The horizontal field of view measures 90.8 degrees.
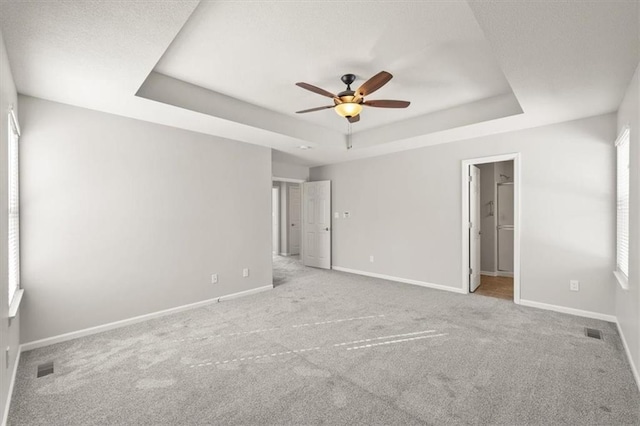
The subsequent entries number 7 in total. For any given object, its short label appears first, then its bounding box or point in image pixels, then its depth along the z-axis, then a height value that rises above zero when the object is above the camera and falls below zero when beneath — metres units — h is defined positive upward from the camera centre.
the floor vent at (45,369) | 2.48 -1.28
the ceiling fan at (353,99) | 2.77 +1.06
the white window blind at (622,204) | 2.99 +0.05
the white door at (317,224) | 6.75 -0.32
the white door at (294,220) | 8.95 -0.29
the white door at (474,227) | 4.80 -0.27
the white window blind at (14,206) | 2.46 +0.04
